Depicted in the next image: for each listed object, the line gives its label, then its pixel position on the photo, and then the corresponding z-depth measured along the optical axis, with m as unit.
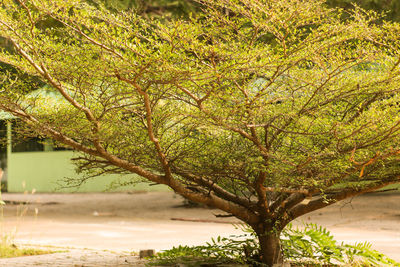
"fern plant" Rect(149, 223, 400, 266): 12.67
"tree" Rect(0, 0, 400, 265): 8.69
